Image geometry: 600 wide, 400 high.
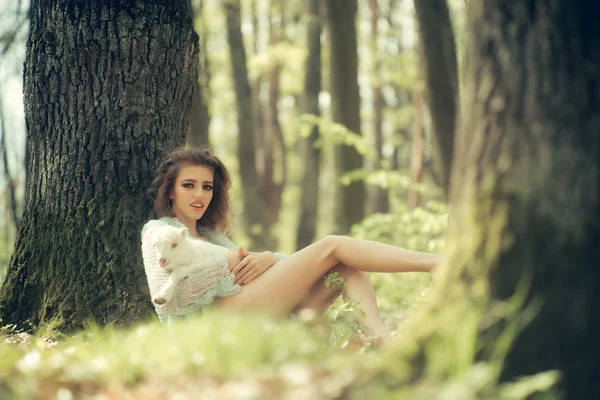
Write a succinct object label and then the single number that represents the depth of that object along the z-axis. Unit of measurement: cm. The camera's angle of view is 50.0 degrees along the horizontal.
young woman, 424
